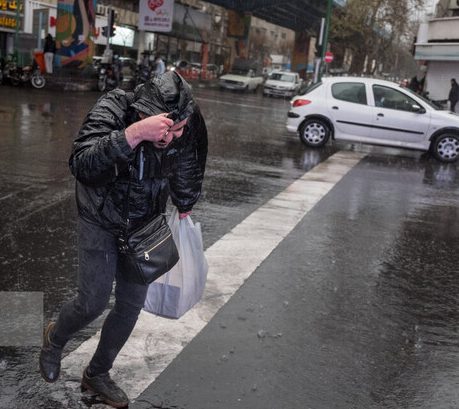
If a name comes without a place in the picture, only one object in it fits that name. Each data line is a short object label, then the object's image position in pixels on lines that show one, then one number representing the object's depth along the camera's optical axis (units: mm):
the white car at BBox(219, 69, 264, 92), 39656
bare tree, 42781
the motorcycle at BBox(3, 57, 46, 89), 23156
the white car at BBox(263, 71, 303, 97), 38562
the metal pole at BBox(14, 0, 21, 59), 28975
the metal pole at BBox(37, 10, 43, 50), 31022
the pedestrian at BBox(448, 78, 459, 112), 25406
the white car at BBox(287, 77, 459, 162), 13602
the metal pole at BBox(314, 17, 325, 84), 32256
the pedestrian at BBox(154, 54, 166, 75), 29245
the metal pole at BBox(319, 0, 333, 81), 32812
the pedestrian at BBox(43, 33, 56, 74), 23188
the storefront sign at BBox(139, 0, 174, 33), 32875
